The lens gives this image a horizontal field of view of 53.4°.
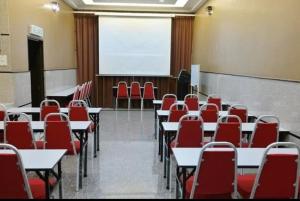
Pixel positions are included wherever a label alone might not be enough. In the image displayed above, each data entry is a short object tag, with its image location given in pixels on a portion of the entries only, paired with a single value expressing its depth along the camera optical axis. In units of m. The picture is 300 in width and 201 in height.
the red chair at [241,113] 4.39
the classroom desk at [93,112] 4.73
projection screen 9.76
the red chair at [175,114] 4.33
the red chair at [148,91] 9.19
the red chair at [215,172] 2.13
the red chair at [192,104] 5.63
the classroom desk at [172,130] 3.62
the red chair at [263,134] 3.30
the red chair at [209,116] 4.36
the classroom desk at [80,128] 3.52
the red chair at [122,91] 9.20
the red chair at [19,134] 3.18
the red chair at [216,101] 5.66
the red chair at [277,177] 2.11
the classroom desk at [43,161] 2.22
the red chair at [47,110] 4.41
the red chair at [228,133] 3.27
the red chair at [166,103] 5.54
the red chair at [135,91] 9.23
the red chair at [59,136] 3.35
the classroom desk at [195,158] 2.33
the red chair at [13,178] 2.05
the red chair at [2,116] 3.73
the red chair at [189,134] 3.37
